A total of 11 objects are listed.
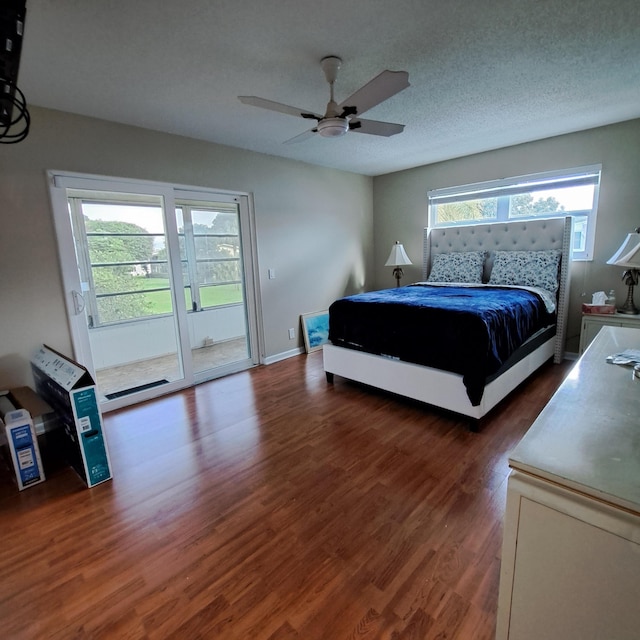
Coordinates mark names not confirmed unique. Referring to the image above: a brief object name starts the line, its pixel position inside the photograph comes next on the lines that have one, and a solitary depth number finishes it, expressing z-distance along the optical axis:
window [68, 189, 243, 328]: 2.96
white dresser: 0.62
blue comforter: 2.38
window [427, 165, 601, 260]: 3.55
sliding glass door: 2.87
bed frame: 2.54
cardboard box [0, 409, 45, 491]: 1.96
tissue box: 3.19
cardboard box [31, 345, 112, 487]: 1.96
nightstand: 3.07
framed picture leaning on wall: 4.55
